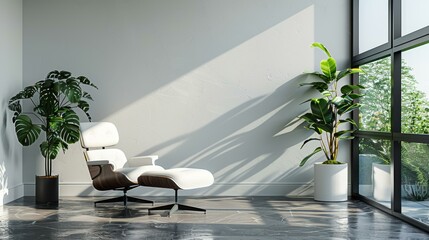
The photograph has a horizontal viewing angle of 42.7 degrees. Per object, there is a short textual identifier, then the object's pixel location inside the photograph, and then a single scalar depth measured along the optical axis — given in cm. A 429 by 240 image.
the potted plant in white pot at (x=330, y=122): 592
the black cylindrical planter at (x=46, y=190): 582
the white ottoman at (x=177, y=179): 490
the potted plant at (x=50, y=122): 574
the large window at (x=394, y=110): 443
